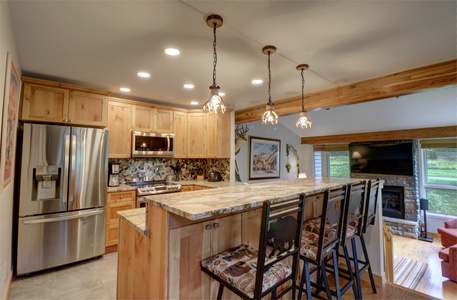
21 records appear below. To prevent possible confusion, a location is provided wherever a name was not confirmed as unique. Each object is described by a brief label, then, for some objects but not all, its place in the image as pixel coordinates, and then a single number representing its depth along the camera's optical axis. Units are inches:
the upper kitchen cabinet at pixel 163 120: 156.4
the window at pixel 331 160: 275.8
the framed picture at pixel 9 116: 61.1
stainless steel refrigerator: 101.9
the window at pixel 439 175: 209.6
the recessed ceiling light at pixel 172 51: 84.5
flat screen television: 220.8
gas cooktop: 135.1
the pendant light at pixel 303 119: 100.2
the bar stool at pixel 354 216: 69.1
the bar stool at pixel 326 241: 60.1
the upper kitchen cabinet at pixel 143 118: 147.4
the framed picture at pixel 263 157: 222.4
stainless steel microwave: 144.8
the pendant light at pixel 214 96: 65.6
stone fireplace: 218.5
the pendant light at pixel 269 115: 88.7
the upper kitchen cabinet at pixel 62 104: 107.2
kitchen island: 51.4
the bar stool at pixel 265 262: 45.4
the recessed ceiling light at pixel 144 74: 108.5
